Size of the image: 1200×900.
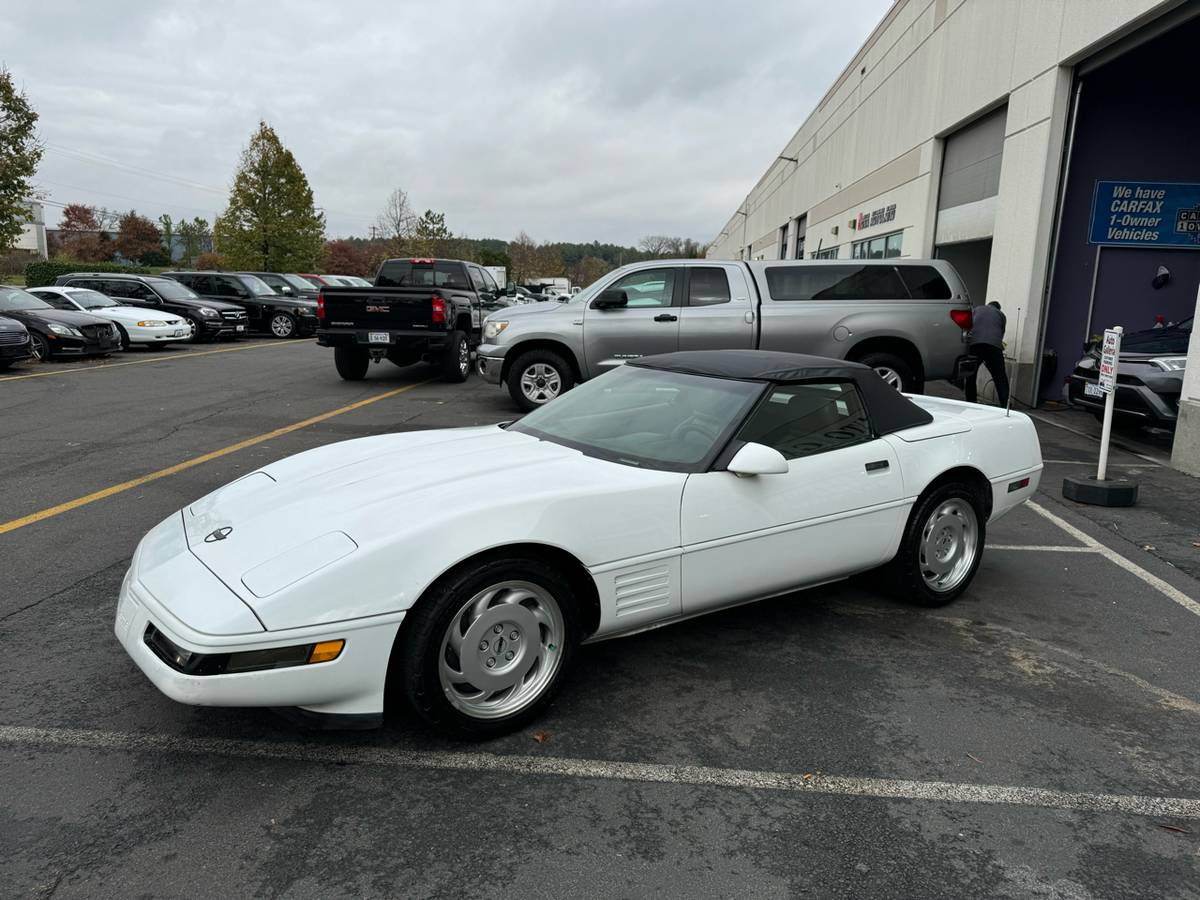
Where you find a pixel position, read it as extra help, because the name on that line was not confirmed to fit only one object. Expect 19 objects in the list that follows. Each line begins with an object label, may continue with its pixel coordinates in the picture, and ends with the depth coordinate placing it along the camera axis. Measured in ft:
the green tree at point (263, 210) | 135.95
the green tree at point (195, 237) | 305.73
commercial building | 37.14
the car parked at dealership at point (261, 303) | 76.33
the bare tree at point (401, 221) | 192.54
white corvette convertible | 8.95
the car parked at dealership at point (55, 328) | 50.72
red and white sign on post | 23.29
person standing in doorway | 33.81
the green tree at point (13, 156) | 80.33
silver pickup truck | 33.60
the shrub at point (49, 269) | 134.92
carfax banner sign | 39.37
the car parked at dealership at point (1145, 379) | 29.86
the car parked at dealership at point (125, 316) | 58.95
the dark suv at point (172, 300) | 67.87
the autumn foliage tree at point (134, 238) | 254.68
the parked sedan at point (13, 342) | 45.60
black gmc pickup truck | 41.24
